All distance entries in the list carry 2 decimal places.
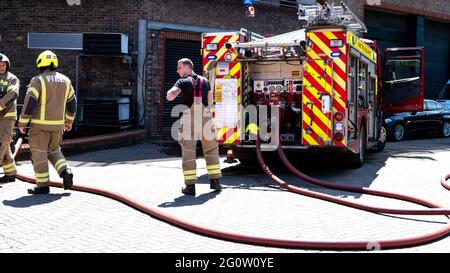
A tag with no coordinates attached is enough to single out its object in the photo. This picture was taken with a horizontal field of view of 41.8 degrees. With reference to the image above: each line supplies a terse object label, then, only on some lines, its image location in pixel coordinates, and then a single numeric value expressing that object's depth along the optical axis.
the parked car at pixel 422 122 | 17.44
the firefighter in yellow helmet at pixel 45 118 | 7.48
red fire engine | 9.02
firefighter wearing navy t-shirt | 7.51
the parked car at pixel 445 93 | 23.94
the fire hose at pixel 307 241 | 4.82
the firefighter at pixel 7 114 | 8.24
